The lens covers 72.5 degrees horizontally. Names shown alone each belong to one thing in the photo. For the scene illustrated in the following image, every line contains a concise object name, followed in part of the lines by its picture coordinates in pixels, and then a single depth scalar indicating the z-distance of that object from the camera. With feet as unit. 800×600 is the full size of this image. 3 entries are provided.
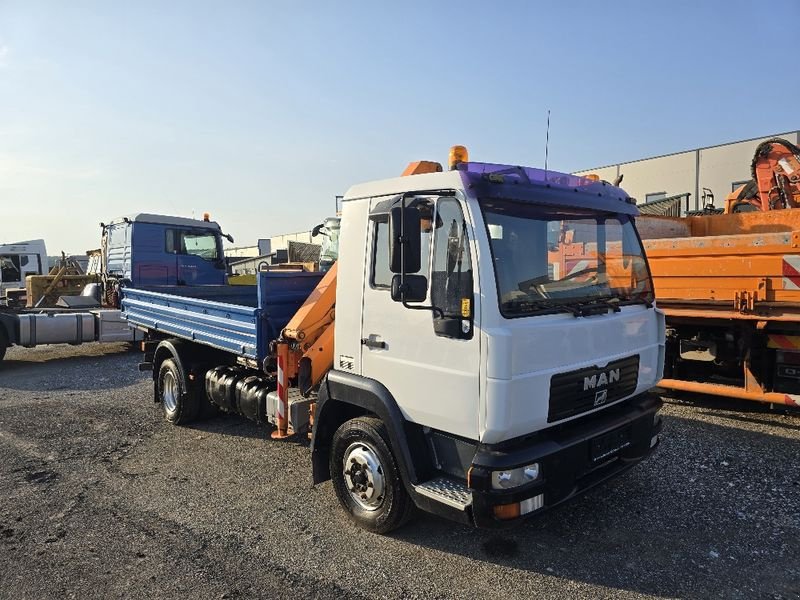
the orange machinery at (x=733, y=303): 18.04
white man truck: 9.73
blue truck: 34.78
